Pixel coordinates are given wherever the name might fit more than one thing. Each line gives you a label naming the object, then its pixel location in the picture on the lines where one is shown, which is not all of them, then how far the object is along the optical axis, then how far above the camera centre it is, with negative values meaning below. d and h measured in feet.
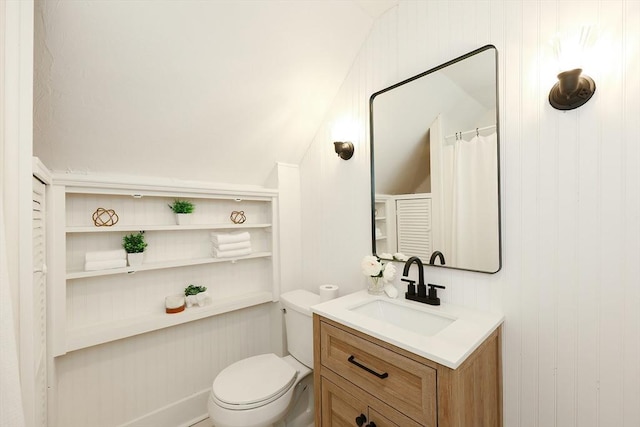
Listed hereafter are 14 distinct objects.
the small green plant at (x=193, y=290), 6.03 -1.64
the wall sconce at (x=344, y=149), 5.81 +1.36
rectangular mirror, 3.98 +0.76
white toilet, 4.33 -2.93
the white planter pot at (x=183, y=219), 5.85 -0.07
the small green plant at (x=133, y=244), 5.31 -0.53
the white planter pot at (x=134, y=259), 5.28 -0.82
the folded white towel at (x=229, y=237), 6.27 -0.52
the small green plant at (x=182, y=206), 5.85 +0.21
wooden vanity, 2.85 -2.05
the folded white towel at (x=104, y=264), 4.87 -0.86
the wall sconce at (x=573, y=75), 3.09 +1.52
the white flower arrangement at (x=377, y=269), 4.74 -0.98
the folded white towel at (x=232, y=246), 6.24 -0.72
